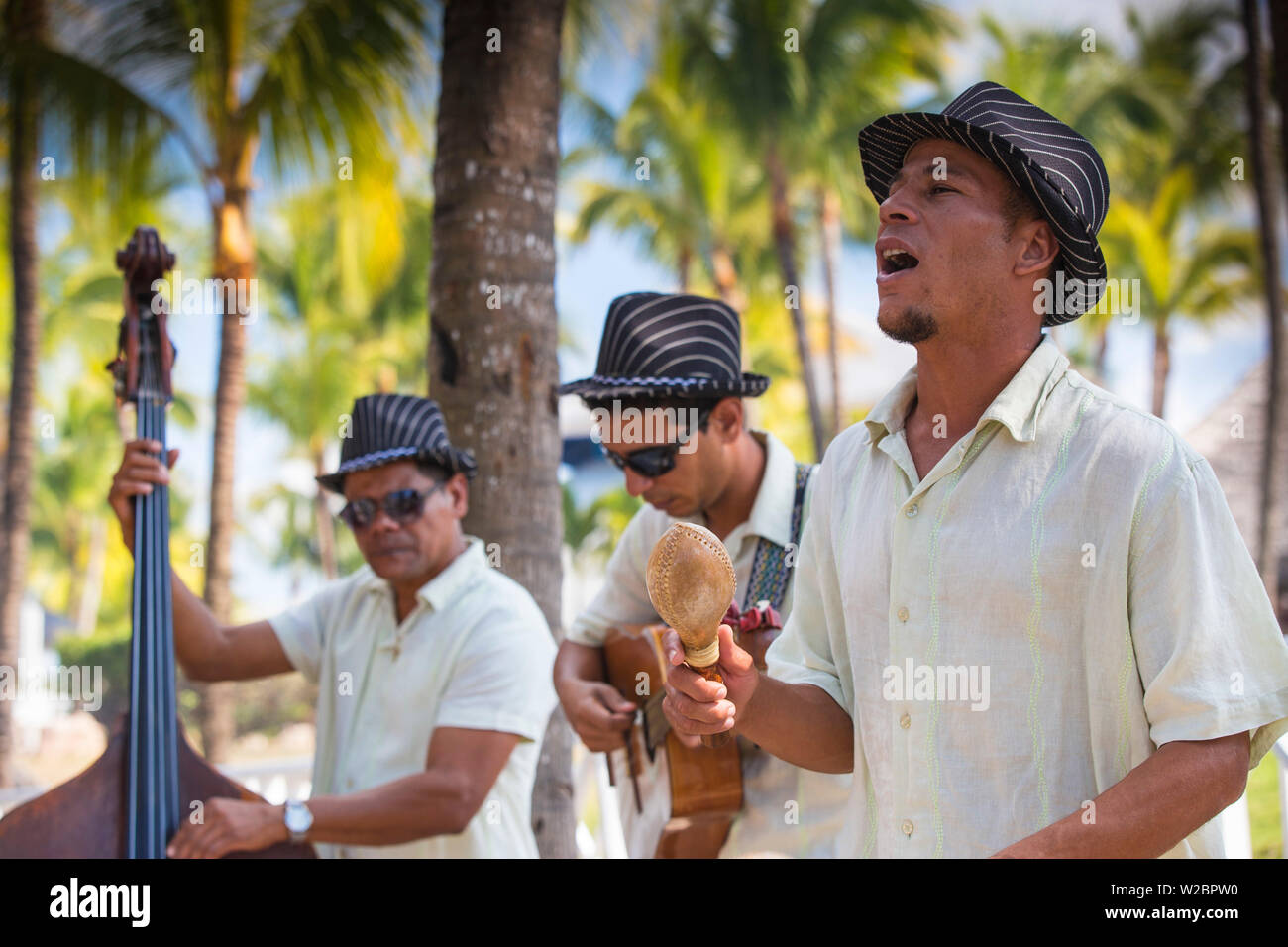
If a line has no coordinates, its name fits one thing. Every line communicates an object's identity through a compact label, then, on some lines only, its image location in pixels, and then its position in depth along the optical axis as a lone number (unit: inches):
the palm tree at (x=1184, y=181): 776.9
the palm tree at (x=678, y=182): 858.8
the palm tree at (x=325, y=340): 1074.7
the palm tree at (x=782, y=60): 765.3
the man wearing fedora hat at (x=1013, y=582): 71.0
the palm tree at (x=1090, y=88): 878.4
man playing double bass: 122.7
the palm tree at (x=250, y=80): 362.0
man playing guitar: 122.1
